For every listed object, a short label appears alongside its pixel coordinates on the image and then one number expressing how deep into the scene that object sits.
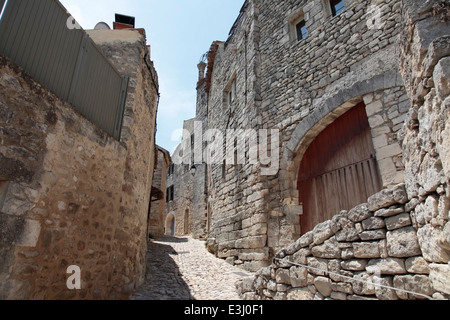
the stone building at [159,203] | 12.94
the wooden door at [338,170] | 4.52
